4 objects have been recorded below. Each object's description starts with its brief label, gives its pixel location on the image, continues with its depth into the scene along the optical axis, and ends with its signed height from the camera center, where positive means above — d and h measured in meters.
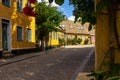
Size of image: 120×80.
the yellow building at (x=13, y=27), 9.73 +1.28
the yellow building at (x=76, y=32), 29.61 +2.14
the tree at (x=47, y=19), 14.13 +2.69
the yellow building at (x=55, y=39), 18.96 +0.24
